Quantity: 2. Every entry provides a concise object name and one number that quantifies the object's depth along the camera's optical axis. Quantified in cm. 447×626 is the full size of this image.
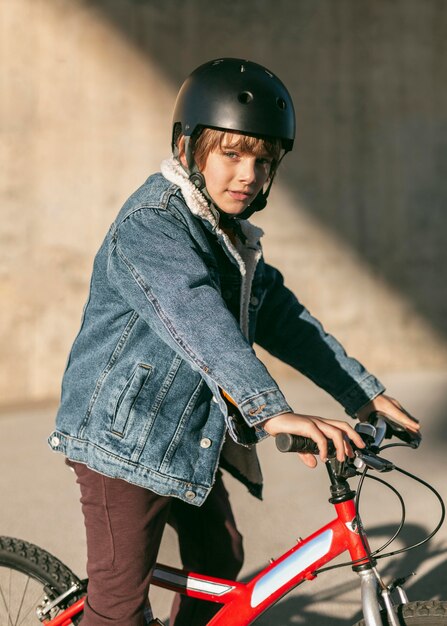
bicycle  324
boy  327
